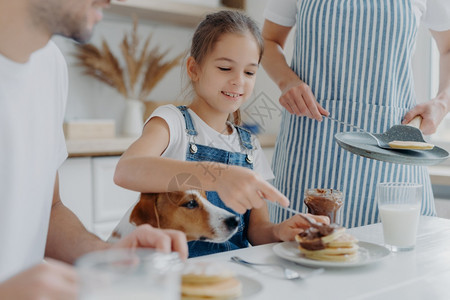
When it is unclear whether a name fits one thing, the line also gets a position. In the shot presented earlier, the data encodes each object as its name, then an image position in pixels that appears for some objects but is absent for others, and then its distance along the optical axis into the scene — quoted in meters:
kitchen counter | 2.24
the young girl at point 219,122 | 1.26
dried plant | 2.89
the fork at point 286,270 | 0.86
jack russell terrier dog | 1.22
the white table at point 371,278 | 0.80
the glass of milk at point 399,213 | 1.10
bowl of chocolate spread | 1.17
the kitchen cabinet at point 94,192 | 2.46
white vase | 2.96
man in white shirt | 0.84
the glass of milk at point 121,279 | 0.45
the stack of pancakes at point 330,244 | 0.93
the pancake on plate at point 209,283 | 0.71
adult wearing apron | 1.51
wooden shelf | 2.80
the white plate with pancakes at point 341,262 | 0.91
